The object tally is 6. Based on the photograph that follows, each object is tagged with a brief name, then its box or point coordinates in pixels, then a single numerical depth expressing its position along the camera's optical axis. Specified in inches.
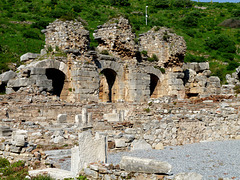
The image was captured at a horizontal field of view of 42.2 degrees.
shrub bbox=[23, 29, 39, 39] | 1224.2
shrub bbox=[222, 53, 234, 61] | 1573.6
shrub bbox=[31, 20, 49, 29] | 1347.2
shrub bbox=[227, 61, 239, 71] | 1411.2
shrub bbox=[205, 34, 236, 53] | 1669.5
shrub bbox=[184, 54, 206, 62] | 1421.0
